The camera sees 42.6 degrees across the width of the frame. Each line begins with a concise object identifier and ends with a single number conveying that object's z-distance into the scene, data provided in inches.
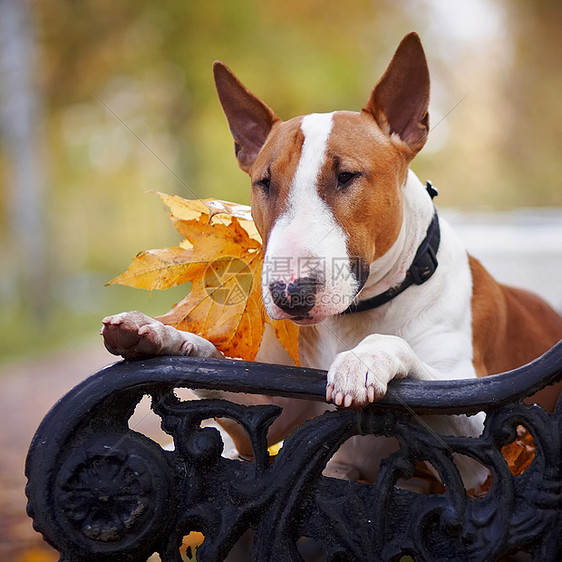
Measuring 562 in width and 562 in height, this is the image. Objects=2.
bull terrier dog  45.1
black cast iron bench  40.3
